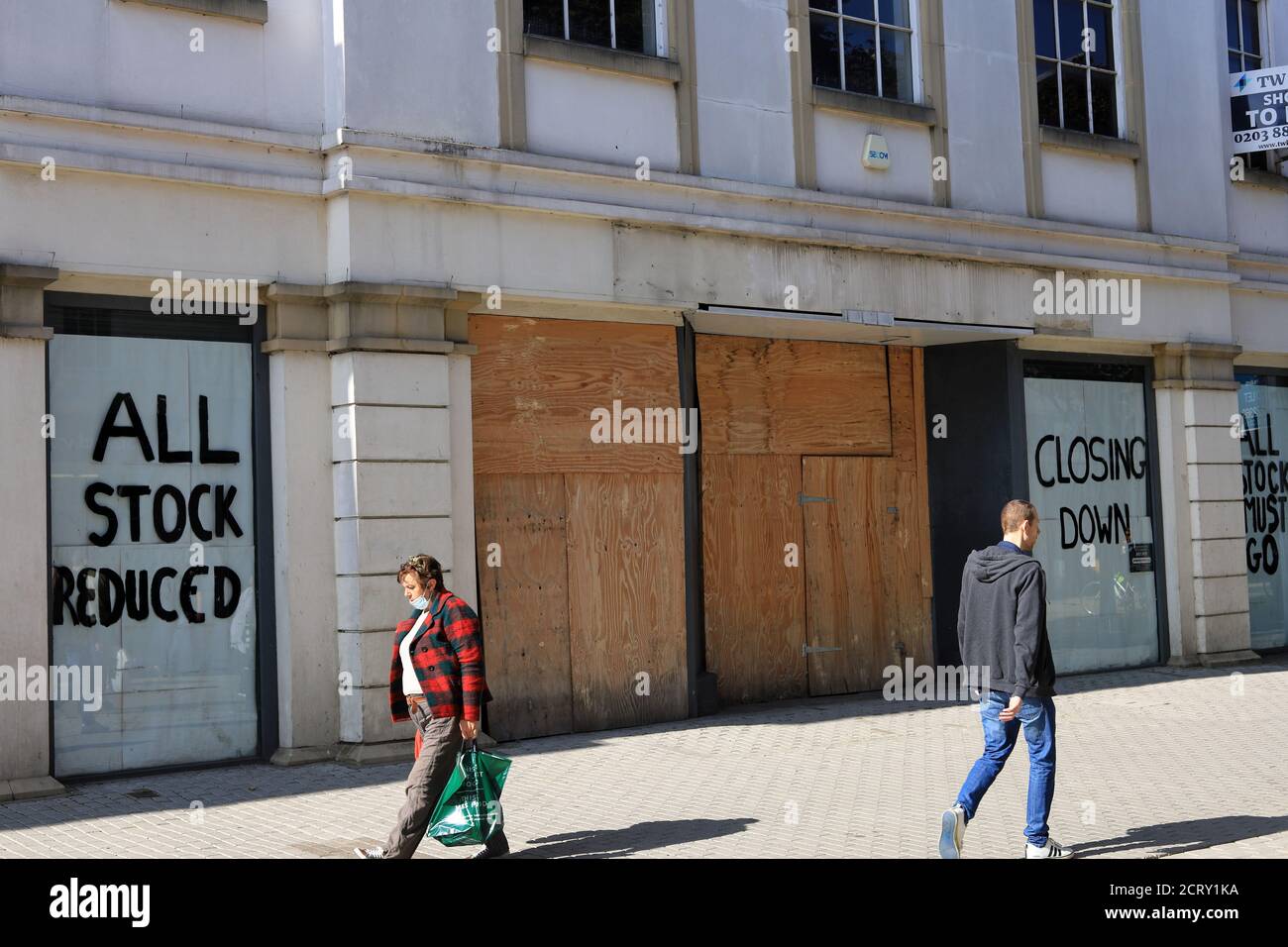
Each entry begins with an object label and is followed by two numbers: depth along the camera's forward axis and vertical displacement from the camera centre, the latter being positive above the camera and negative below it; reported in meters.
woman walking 7.43 -0.58
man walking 7.20 -0.57
